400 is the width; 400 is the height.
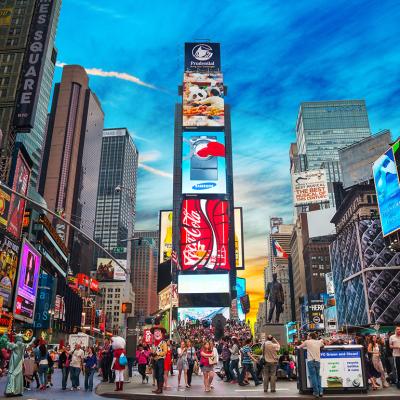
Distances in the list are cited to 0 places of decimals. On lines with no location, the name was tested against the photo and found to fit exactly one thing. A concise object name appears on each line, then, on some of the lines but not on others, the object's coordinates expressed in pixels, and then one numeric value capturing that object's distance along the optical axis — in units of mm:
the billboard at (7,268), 43000
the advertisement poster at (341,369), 13785
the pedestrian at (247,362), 17438
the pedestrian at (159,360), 14766
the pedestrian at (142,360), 20000
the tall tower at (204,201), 96375
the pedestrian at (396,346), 14547
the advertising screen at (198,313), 94938
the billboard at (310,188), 130000
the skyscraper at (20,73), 53031
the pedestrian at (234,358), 18484
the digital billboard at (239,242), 129750
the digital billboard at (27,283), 47594
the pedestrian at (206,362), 15555
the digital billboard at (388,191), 47919
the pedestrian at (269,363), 14508
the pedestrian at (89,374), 16625
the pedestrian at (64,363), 17580
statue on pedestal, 30359
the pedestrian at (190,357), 18627
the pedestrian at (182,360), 18094
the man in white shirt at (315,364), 12945
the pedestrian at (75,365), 17266
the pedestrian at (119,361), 15672
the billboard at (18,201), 47719
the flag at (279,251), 108250
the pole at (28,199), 16309
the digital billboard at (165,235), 122719
